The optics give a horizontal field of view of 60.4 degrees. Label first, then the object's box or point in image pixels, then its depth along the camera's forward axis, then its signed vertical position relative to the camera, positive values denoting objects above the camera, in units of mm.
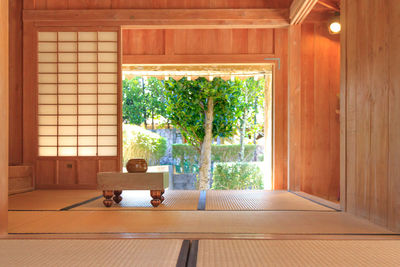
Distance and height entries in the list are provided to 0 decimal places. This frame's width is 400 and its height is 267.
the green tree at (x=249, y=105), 9766 +900
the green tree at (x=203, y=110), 8281 +633
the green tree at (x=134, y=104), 11781 +1080
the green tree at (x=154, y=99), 11522 +1243
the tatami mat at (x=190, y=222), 2080 -586
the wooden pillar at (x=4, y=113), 2020 +136
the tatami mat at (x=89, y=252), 1439 -536
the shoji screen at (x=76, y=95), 4750 +564
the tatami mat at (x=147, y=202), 2998 -647
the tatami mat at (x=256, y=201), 3002 -653
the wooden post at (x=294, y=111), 4555 +327
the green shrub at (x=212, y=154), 9688 -521
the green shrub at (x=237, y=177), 8219 -995
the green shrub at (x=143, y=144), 9383 -256
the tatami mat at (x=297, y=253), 1439 -535
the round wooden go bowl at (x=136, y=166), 3186 -282
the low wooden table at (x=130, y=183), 3084 -427
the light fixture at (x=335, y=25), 4781 +1548
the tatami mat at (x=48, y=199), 3082 -667
